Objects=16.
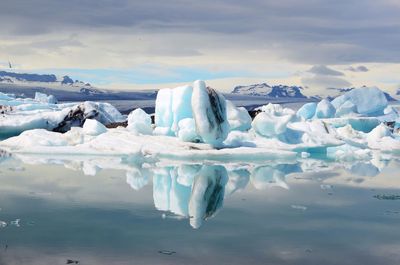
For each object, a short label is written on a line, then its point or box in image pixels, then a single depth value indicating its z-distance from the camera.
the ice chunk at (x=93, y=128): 24.70
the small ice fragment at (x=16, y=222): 10.45
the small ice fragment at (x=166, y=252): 8.79
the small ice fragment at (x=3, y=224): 10.28
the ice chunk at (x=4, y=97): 52.60
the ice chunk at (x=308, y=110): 39.09
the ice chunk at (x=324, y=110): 37.78
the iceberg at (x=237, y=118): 25.81
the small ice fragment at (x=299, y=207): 13.05
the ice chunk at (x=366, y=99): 42.03
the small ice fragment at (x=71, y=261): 8.13
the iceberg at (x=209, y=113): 21.48
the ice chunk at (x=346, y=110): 39.66
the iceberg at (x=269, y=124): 24.62
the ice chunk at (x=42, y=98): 56.54
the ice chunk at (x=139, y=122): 25.36
